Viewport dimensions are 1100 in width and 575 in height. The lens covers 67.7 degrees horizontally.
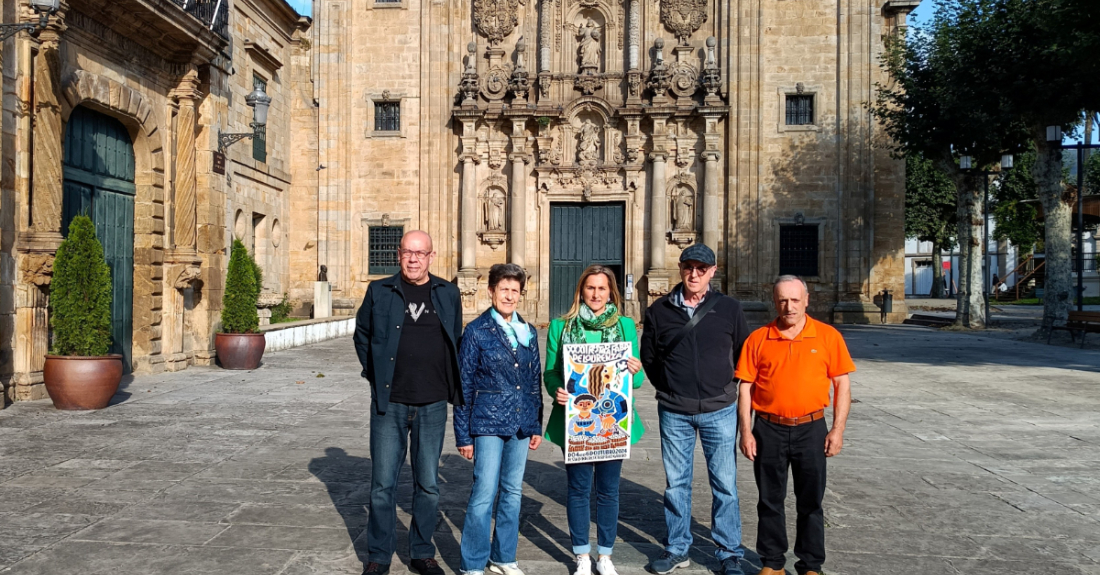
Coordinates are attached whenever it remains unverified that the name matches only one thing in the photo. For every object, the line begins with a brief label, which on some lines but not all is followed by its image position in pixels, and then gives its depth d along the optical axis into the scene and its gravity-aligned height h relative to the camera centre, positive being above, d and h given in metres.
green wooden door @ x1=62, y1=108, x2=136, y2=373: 11.21 +1.25
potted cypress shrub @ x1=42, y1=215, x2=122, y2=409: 9.04 -0.56
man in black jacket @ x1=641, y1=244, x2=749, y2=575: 4.52 -0.64
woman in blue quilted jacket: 4.27 -0.72
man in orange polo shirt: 4.26 -0.72
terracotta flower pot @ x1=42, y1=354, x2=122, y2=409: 8.99 -1.13
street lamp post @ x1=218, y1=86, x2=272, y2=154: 14.55 +2.99
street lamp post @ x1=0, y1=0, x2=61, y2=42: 8.53 +2.84
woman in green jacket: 4.37 -0.56
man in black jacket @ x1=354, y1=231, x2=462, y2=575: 4.43 -0.55
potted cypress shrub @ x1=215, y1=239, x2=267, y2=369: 13.19 -0.72
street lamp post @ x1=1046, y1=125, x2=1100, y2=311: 17.75 +2.71
